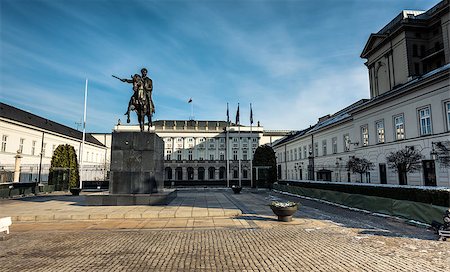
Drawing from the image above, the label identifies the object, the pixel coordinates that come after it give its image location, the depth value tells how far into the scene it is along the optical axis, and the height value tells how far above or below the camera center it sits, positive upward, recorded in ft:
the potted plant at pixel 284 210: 44.80 -6.01
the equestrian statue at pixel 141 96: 63.98 +16.61
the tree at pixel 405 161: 73.06 +2.64
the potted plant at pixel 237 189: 119.85 -7.40
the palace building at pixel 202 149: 272.92 +21.35
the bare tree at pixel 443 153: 62.64 +4.06
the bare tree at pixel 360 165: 94.49 +1.98
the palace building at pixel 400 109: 70.33 +18.65
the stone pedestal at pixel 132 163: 59.41 +1.68
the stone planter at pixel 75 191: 101.89 -6.99
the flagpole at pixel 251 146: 272.37 +23.87
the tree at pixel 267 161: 163.43 +5.78
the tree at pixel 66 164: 127.75 +3.31
